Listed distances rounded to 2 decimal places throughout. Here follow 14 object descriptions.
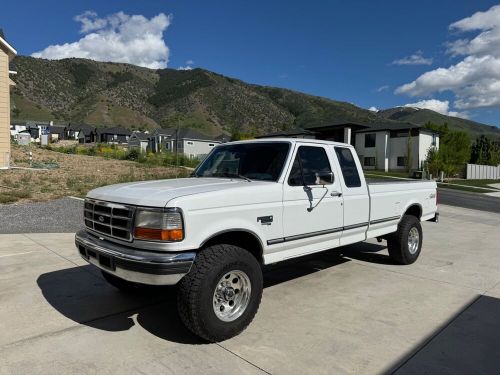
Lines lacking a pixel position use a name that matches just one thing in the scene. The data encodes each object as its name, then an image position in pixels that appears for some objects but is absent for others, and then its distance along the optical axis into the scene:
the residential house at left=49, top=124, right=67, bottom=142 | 104.00
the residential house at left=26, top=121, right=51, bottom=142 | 100.05
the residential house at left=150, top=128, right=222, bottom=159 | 72.06
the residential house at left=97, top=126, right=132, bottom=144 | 102.44
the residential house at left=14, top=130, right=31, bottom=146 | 47.20
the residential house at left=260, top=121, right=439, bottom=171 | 49.91
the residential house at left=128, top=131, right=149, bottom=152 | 87.38
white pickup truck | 3.58
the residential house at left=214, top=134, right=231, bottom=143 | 81.37
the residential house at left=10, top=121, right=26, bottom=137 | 98.87
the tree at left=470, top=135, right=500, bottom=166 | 58.50
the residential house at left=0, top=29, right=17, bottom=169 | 19.61
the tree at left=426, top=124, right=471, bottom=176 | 43.25
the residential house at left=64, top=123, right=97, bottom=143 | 105.94
